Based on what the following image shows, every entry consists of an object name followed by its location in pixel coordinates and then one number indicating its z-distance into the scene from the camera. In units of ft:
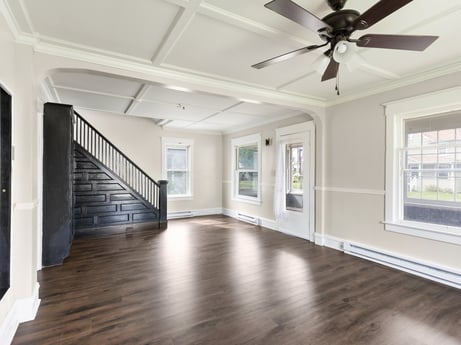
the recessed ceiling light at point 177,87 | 10.00
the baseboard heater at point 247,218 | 19.98
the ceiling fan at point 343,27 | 4.76
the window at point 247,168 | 20.63
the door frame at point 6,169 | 6.22
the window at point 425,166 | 9.66
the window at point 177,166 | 22.31
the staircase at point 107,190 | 15.71
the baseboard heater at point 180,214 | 22.11
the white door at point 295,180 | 15.30
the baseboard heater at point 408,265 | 9.33
